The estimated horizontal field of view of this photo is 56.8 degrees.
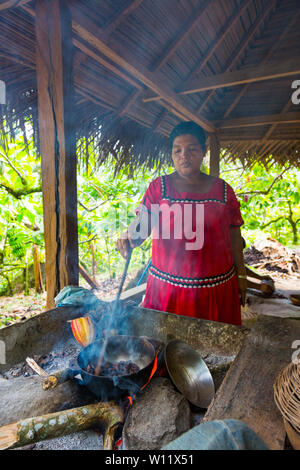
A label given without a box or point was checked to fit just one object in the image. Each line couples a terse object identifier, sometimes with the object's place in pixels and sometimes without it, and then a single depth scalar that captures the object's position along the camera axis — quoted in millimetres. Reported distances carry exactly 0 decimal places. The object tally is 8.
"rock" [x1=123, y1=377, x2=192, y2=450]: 1000
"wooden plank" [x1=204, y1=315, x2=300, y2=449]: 949
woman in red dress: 1899
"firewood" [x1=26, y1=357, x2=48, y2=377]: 1459
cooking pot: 1159
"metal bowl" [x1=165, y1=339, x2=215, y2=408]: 1288
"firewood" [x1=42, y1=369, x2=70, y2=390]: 1235
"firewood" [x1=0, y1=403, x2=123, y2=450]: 969
